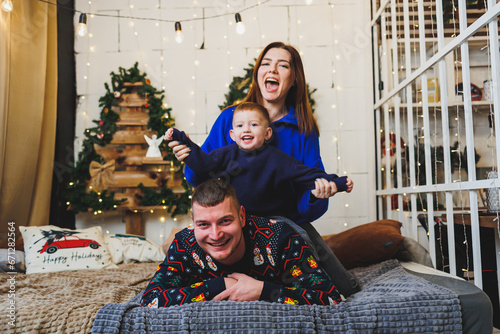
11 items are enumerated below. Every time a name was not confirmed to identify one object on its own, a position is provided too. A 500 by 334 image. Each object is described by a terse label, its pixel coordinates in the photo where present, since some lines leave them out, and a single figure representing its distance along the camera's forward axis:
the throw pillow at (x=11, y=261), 2.57
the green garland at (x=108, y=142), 3.55
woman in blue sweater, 1.95
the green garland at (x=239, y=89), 3.73
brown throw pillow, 2.12
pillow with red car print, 2.64
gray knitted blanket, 1.20
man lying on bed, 1.31
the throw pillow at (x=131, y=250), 2.97
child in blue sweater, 1.65
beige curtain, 2.92
